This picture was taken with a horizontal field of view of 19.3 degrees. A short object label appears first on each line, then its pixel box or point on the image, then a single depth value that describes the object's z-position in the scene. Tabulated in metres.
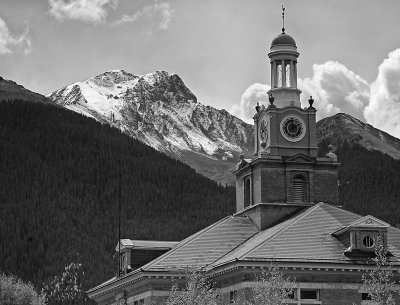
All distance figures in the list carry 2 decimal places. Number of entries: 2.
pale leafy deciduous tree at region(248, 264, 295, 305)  60.46
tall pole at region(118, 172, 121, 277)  88.19
